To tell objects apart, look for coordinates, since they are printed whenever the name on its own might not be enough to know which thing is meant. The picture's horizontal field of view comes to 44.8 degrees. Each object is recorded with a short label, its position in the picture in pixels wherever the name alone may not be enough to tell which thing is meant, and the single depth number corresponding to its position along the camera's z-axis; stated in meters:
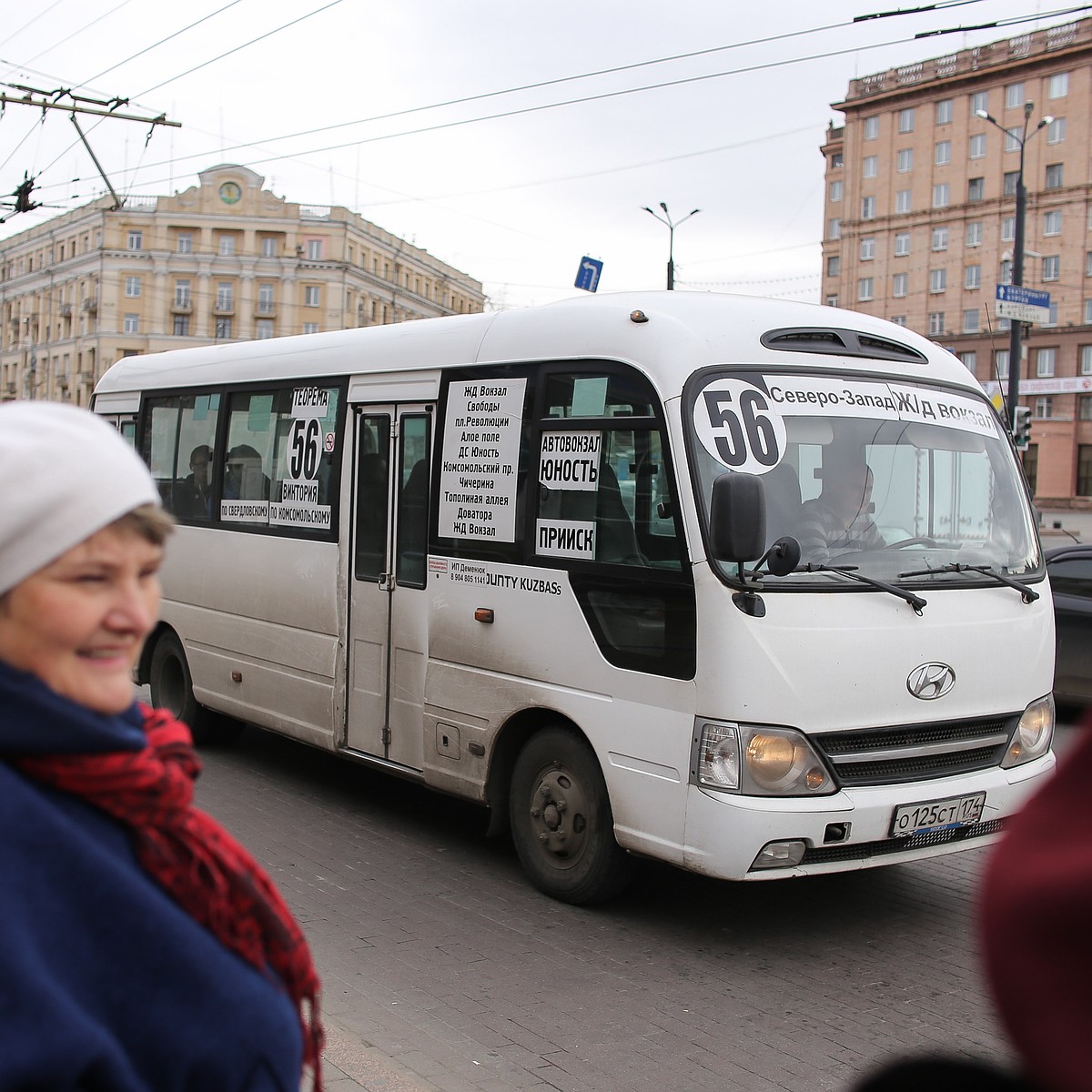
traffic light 20.45
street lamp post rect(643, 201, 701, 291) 30.06
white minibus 5.29
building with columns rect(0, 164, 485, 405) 96.69
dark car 11.41
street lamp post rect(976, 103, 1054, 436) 22.44
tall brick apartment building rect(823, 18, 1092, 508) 73.56
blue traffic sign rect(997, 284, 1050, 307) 19.72
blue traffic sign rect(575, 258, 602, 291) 22.80
